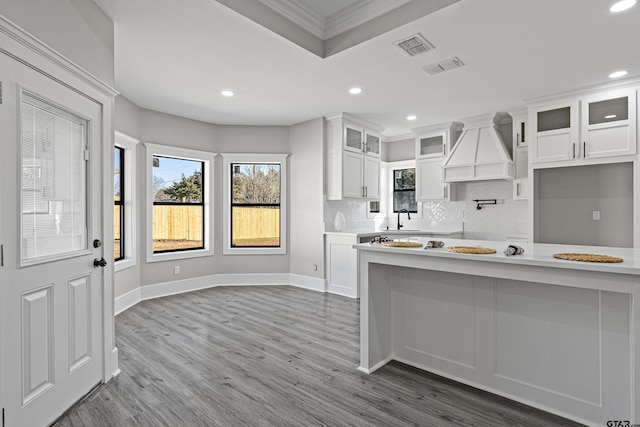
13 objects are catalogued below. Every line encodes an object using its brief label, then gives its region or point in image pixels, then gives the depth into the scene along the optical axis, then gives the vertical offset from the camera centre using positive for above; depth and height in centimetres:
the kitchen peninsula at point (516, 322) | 180 -74
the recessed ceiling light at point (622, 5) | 239 +149
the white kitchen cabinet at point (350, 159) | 516 +86
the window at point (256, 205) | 568 +12
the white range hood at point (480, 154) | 492 +88
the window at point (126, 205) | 453 +10
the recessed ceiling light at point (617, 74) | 359 +149
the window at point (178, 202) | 492 +16
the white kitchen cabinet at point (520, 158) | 491 +78
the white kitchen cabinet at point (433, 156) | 572 +96
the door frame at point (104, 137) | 190 +57
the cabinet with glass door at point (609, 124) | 381 +102
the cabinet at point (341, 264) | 489 -81
